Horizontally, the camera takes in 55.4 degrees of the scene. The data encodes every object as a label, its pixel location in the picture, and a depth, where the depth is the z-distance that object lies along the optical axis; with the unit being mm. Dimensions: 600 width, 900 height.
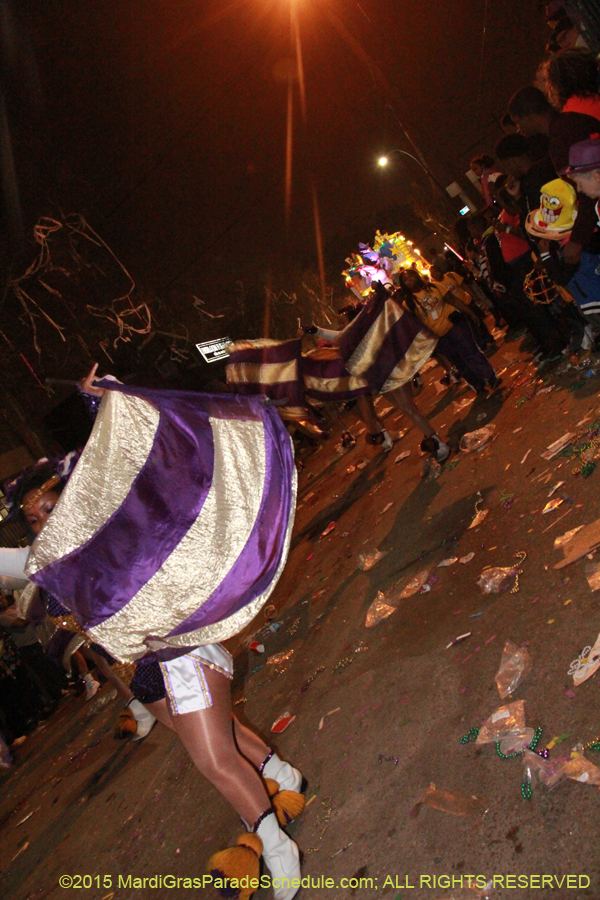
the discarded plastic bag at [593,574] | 2569
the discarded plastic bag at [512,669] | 2389
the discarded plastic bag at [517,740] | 2086
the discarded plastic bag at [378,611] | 3756
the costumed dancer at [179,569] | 2242
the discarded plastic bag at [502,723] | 2193
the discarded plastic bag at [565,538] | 3041
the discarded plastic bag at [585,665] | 2172
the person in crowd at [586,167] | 3420
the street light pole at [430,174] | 15788
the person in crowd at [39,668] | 7863
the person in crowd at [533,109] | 4312
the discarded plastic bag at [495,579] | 3117
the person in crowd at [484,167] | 6645
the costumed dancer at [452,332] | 7102
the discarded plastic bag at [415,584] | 3783
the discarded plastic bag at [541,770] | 1908
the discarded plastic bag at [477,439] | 5492
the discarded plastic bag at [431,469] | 5641
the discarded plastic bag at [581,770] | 1816
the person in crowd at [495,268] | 6871
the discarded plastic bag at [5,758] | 6703
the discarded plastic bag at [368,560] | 4688
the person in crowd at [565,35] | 4348
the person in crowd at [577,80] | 3680
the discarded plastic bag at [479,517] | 4004
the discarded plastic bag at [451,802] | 2004
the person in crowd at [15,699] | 7691
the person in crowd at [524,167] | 4578
